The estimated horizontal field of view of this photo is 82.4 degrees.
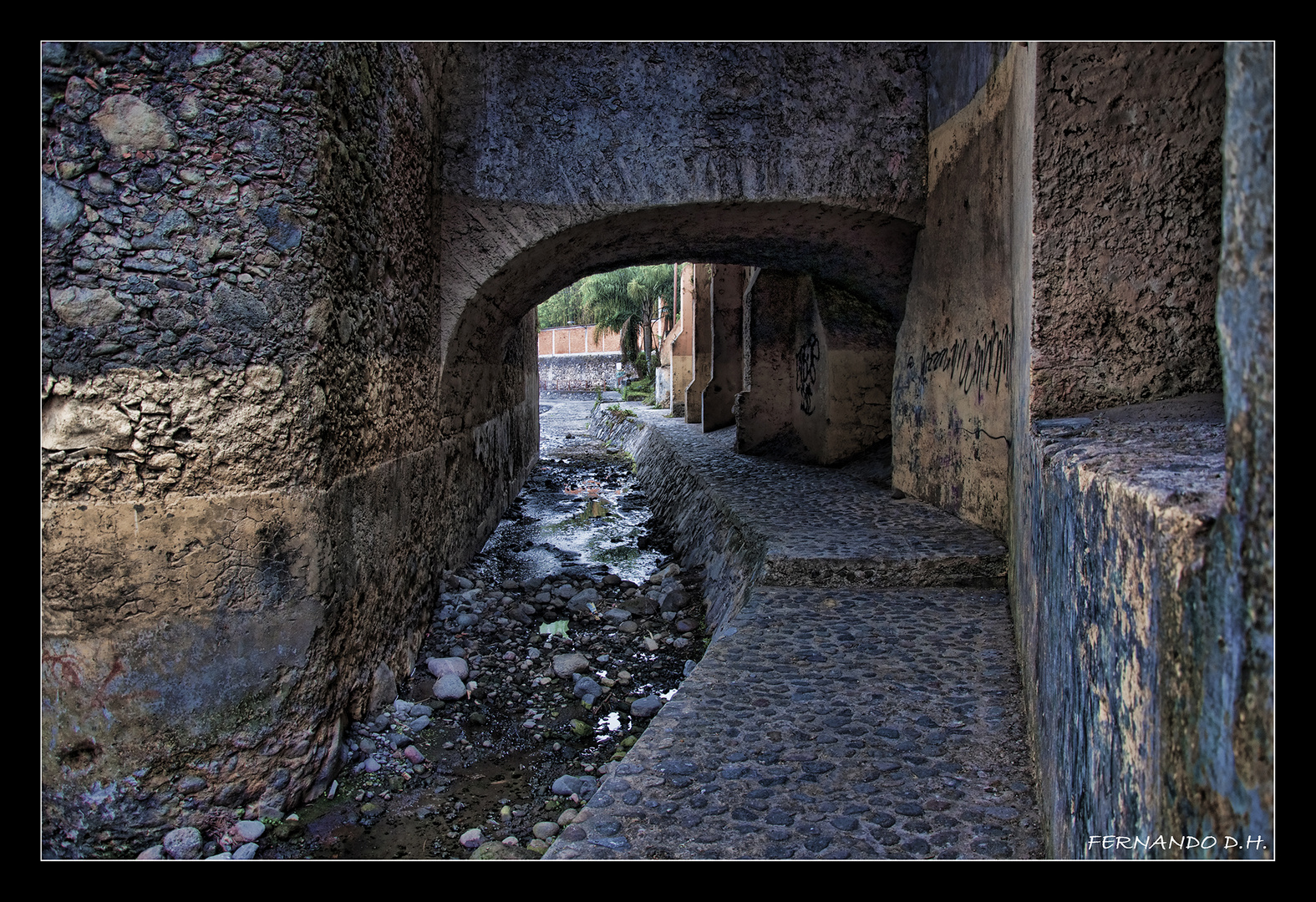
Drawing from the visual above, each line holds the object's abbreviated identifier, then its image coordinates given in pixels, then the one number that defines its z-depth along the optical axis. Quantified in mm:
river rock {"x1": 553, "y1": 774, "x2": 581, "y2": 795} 2986
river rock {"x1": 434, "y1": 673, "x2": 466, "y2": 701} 3748
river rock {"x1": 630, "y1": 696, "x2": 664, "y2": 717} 3635
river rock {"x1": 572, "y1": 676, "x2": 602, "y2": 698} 3834
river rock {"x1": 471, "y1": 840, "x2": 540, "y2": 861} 2605
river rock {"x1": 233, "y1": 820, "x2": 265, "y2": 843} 2635
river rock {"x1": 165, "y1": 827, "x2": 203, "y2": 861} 2529
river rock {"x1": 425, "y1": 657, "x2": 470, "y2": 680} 3959
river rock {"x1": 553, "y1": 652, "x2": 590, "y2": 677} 4074
